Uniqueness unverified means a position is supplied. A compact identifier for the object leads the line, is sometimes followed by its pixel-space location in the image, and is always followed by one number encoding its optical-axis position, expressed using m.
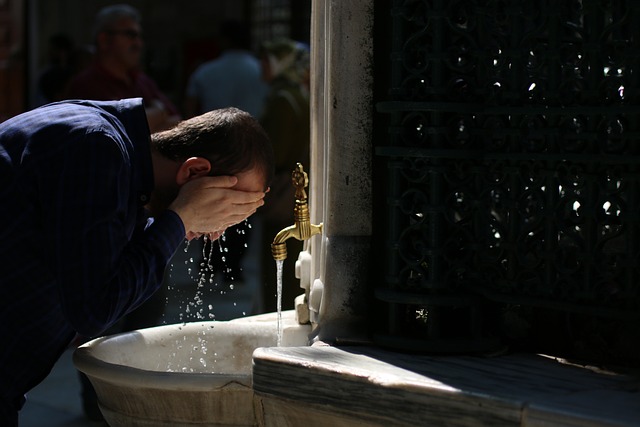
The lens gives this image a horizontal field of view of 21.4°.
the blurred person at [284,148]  8.91
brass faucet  4.70
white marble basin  4.17
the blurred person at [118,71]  8.17
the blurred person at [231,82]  11.46
